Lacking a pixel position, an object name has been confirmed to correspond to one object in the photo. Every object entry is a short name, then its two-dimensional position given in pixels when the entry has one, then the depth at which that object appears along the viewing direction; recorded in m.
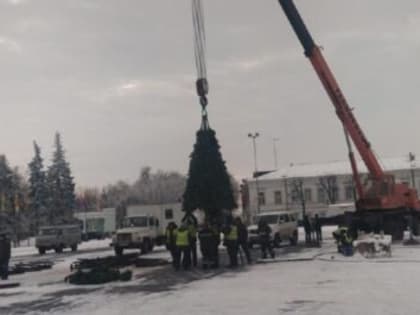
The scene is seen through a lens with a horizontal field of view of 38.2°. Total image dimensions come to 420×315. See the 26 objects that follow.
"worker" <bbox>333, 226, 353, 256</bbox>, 22.77
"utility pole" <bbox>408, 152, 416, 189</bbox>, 85.56
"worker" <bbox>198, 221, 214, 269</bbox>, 21.66
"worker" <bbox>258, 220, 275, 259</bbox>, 24.16
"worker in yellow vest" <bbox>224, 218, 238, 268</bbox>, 21.67
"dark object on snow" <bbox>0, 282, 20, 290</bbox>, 19.39
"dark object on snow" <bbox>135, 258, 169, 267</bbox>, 24.88
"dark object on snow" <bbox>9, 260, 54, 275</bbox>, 24.96
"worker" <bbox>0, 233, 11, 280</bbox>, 21.83
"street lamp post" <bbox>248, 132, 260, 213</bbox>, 82.15
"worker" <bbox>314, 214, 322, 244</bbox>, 32.90
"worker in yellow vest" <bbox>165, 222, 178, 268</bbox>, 22.43
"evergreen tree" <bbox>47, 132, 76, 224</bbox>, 79.28
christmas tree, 23.44
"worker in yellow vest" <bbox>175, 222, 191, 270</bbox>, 21.91
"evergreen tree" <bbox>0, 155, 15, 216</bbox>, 71.25
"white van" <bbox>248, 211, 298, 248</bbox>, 33.38
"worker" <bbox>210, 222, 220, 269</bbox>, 21.72
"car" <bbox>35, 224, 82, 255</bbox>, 43.88
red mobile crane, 30.50
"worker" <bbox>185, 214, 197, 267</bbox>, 22.52
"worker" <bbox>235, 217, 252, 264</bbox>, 22.30
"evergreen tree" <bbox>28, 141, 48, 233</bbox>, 81.19
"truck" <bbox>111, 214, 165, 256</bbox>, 33.97
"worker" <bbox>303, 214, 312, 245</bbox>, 33.25
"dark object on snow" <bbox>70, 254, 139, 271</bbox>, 21.95
